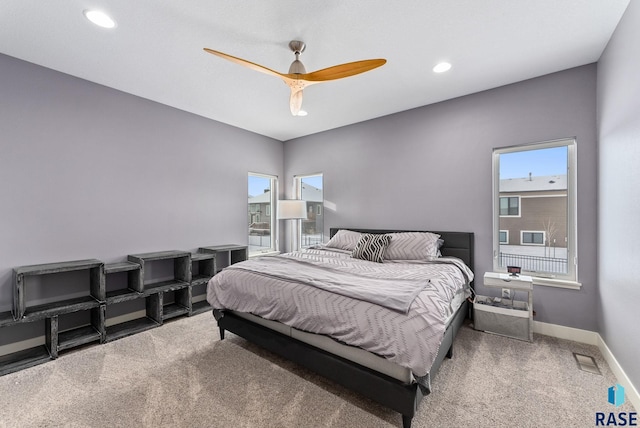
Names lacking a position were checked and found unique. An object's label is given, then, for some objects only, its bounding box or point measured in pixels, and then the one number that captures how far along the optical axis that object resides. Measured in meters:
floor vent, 2.17
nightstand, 2.67
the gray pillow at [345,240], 3.84
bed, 1.57
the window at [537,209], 2.80
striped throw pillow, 3.25
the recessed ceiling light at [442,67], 2.63
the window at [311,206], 4.98
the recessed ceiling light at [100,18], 1.94
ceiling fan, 1.97
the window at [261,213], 4.83
